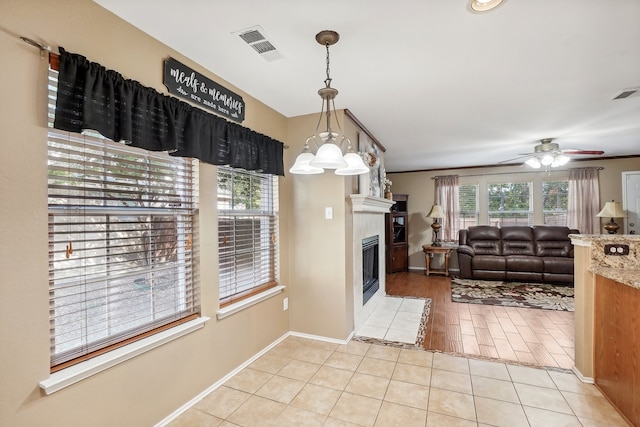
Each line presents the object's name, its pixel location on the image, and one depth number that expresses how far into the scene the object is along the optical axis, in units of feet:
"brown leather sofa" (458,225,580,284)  17.66
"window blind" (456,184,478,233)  21.72
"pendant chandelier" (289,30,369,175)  5.57
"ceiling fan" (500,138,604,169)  13.99
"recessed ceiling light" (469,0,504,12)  4.94
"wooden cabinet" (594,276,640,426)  5.87
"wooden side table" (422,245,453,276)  20.40
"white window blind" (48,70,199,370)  4.76
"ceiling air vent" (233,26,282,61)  5.85
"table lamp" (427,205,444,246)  21.08
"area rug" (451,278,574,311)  14.06
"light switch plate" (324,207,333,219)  9.90
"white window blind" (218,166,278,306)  8.13
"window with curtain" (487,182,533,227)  20.65
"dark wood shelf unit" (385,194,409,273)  21.08
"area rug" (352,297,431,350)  9.67
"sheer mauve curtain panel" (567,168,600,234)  18.75
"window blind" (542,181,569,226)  19.75
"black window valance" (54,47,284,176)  4.59
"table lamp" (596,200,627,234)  16.67
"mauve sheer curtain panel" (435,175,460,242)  21.85
